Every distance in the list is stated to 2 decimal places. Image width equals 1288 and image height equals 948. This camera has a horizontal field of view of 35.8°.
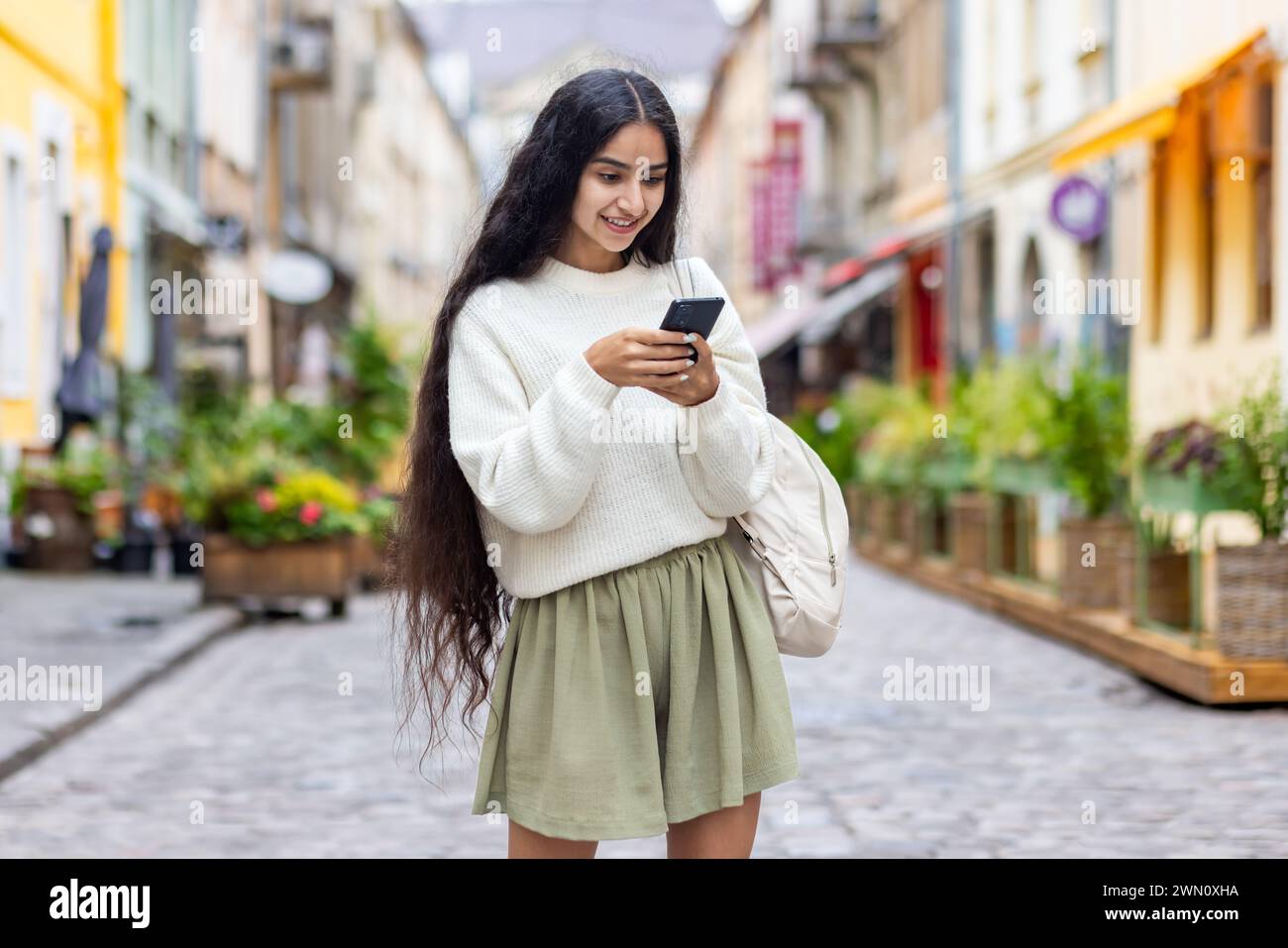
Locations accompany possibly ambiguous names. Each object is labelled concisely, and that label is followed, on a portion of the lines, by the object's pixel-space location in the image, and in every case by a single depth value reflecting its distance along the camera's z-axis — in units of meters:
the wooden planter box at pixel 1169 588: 9.62
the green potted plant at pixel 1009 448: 12.70
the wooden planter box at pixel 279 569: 12.95
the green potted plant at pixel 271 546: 12.96
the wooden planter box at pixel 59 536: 15.66
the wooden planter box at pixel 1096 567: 10.96
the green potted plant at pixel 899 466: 17.02
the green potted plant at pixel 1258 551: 8.27
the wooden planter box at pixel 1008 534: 13.85
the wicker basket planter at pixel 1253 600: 8.24
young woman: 3.01
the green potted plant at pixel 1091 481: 10.99
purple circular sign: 17.95
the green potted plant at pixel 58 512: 15.66
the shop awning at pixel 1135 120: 12.87
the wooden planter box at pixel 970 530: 14.41
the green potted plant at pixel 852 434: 21.44
